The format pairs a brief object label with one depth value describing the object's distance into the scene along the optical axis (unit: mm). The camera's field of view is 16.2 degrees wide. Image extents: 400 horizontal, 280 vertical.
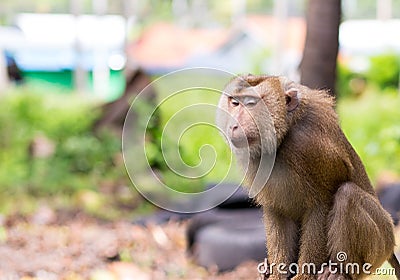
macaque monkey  6984
